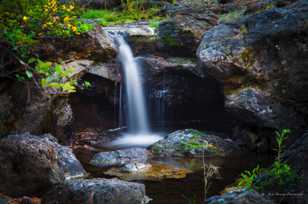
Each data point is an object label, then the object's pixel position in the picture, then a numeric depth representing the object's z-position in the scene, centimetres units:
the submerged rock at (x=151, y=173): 750
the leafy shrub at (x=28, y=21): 500
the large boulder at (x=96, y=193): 581
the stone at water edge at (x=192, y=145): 912
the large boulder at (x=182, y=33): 1156
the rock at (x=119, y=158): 823
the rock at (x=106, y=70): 1031
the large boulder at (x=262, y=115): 926
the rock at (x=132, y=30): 1203
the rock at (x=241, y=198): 356
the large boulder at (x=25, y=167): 634
